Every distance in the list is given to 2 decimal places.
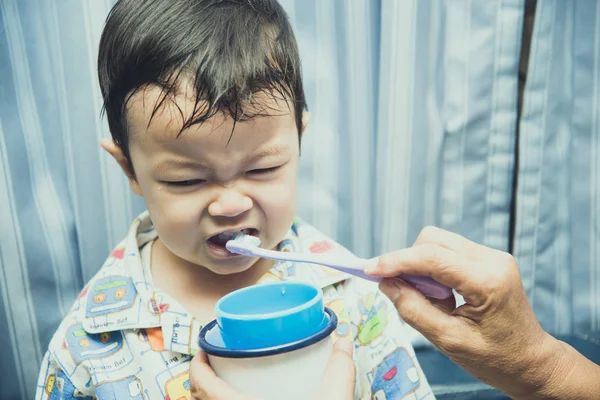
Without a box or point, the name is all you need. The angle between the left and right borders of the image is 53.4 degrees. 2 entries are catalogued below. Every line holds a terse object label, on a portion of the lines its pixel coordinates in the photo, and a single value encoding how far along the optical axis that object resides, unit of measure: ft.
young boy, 2.67
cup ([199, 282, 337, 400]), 2.04
